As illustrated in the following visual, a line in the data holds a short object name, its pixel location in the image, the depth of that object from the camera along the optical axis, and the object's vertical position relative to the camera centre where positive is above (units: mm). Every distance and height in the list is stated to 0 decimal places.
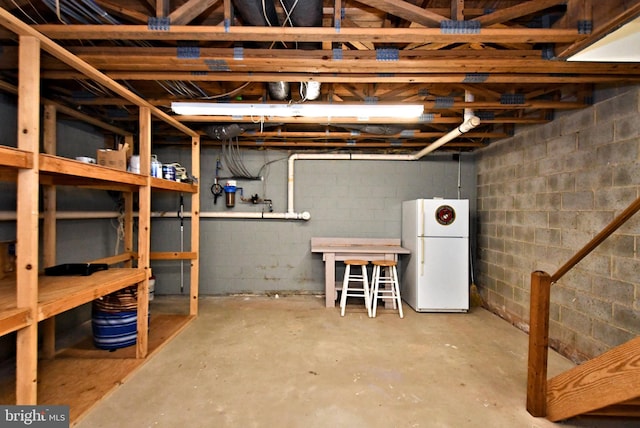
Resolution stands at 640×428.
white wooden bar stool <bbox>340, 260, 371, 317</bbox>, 3521 -887
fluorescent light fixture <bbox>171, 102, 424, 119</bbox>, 2418 +893
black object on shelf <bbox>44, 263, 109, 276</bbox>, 2252 -467
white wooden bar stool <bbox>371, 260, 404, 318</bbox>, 3512 -883
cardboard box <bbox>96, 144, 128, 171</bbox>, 2301 +422
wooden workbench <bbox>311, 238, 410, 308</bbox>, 3727 -546
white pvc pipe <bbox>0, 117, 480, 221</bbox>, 4219 +415
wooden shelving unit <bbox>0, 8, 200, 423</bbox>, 1418 -323
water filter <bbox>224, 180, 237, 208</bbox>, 4145 +299
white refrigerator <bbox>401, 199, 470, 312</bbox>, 3613 -514
